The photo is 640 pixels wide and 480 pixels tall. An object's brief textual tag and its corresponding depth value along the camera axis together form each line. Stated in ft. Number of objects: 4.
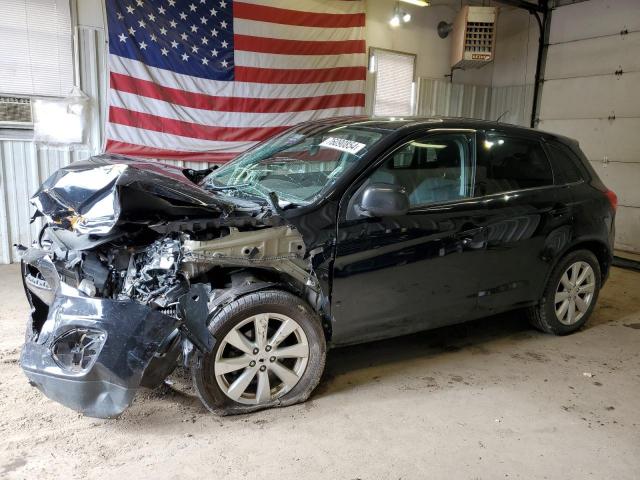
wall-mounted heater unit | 25.70
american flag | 18.39
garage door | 24.09
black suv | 7.59
